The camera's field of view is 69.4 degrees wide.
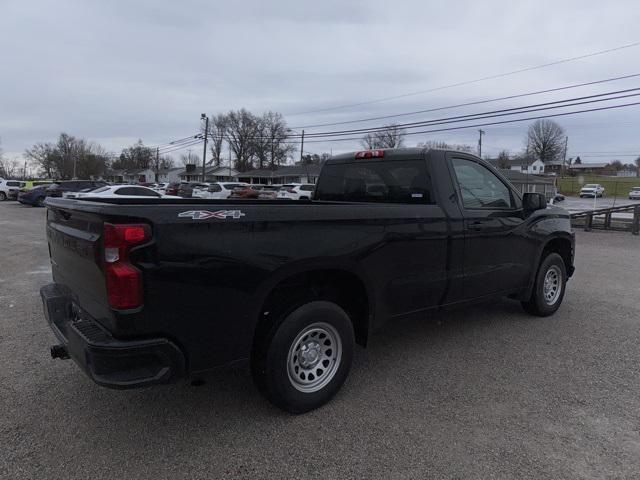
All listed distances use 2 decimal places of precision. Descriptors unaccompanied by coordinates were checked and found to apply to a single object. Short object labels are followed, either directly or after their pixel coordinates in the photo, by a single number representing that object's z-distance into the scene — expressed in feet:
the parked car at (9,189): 114.42
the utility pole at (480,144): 218.67
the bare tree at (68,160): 327.06
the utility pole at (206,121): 165.01
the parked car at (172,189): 122.48
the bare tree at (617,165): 404.55
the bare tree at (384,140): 216.45
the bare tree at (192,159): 371.45
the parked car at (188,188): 114.79
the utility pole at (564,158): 320.91
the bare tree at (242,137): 307.17
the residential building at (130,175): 350.84
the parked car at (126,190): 66.01
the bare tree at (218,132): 313.12
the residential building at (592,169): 386.11
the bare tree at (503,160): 305.20
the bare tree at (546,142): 339.98
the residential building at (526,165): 324.39
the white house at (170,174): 356.38
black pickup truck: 8.39
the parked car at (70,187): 86.52
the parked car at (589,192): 209.87
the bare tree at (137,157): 376.48
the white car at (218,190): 112.47
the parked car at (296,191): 108.66
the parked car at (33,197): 91.81
